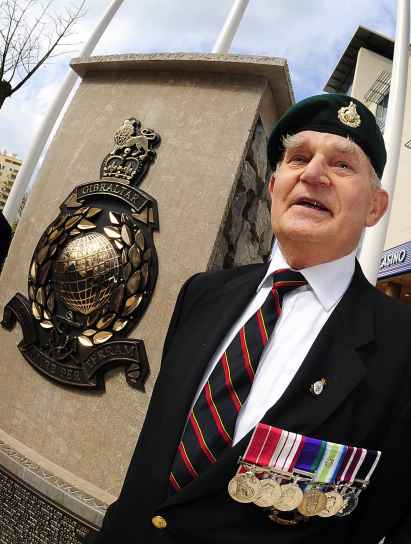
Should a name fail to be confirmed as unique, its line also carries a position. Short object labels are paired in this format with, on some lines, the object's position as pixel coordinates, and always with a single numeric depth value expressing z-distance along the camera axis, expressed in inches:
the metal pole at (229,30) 272.2
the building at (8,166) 3750.5
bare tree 189.5
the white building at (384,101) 574.2
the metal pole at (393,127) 142.7
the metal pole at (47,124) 255.4
